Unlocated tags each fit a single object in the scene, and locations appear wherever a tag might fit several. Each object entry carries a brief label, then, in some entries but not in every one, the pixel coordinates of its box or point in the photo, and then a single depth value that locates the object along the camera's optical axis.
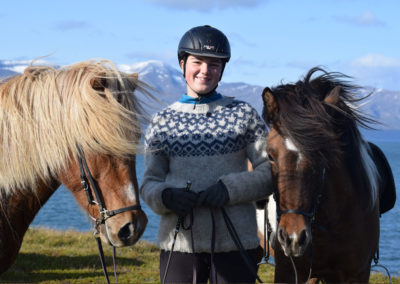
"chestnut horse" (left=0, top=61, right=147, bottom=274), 2.89
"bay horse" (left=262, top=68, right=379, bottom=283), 3.46
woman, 3.36
